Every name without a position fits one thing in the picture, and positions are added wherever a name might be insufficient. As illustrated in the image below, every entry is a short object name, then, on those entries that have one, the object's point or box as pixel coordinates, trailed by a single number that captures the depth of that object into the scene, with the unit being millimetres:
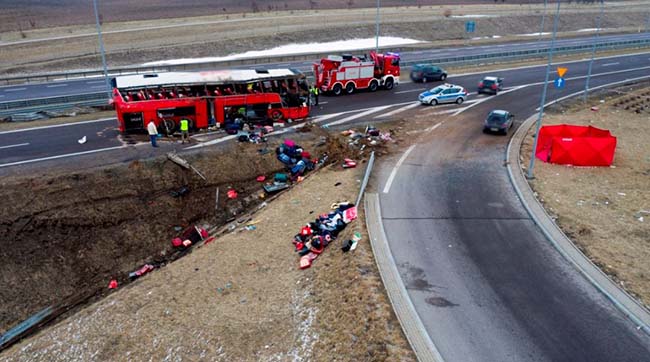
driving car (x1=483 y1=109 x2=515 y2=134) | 28078
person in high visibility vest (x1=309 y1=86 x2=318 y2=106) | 32219
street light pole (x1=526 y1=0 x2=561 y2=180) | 21581
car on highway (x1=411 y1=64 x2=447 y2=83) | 41469
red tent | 23469
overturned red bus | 26109
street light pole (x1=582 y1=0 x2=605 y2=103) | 35562
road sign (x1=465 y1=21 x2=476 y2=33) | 62425
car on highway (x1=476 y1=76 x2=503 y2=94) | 37844
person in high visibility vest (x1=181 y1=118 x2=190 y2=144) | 24962
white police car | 34562
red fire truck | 36188
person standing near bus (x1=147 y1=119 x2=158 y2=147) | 24250
